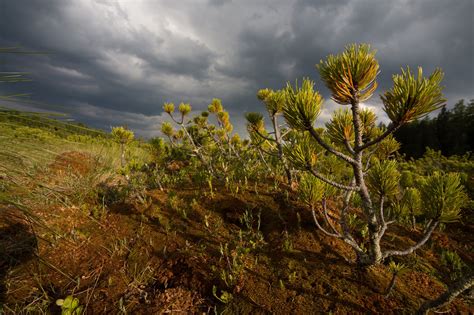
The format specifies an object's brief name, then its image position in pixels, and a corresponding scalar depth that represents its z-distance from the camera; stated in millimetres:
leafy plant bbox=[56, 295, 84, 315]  712
